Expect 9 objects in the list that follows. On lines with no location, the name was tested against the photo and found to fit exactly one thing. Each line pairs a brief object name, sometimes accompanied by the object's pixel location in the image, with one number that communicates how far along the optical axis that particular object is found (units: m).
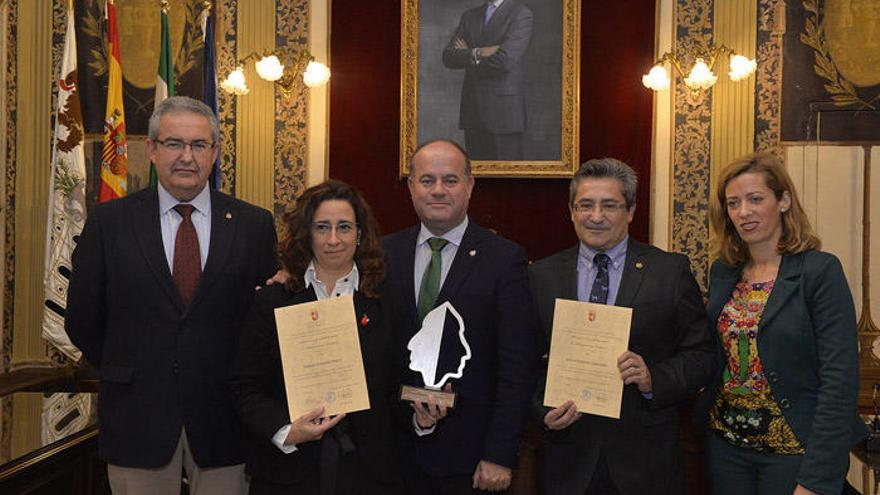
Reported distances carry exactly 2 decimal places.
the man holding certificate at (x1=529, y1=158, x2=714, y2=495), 2.23
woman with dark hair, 2.08
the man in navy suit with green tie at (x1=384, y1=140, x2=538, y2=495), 2.25
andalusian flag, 5.28
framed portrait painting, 6.29
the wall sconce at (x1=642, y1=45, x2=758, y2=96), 5.85
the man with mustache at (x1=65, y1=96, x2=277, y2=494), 2.31
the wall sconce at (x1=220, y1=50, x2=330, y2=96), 6.04
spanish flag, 4.98
